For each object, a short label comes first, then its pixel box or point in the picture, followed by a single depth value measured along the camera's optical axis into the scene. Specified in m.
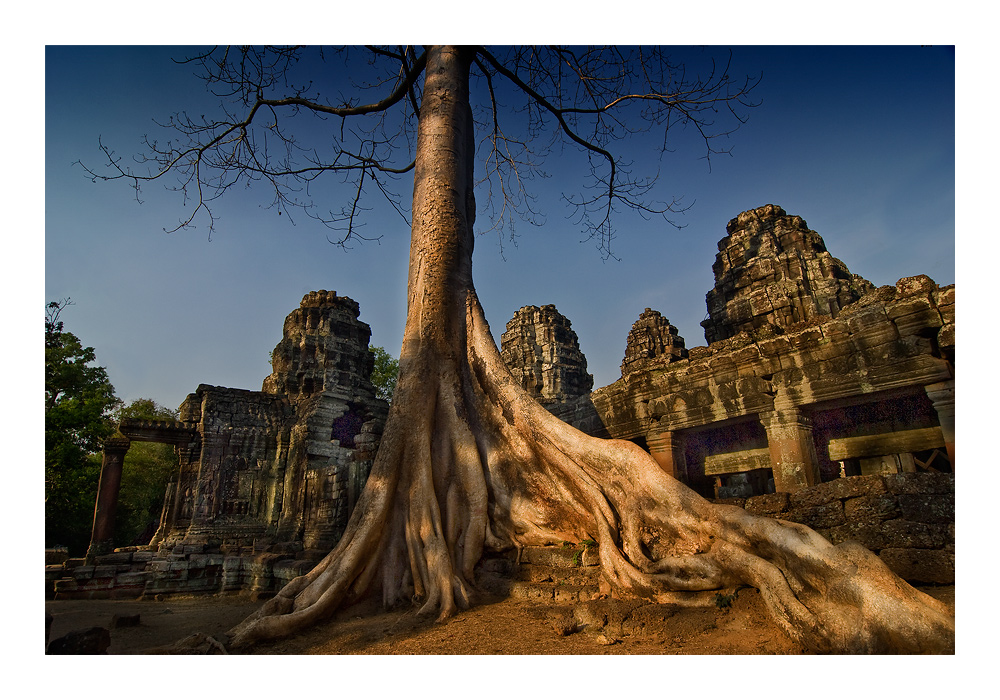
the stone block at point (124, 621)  4.62
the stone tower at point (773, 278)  10.55
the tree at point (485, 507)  2.17
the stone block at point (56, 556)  10.45
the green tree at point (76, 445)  11.19
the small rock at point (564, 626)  2.63
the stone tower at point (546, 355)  19.80
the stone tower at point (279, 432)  13.85
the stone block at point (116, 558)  9.99
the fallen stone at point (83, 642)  2.70
